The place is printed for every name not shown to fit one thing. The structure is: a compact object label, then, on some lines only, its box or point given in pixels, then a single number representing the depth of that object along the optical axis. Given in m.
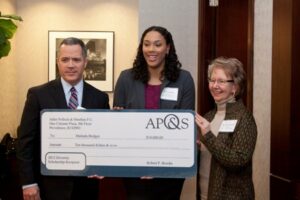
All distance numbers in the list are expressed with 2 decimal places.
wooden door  3.66
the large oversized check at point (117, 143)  2.14
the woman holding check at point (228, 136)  1.95
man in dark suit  2.21
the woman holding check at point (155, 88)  2.29
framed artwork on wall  5.31
